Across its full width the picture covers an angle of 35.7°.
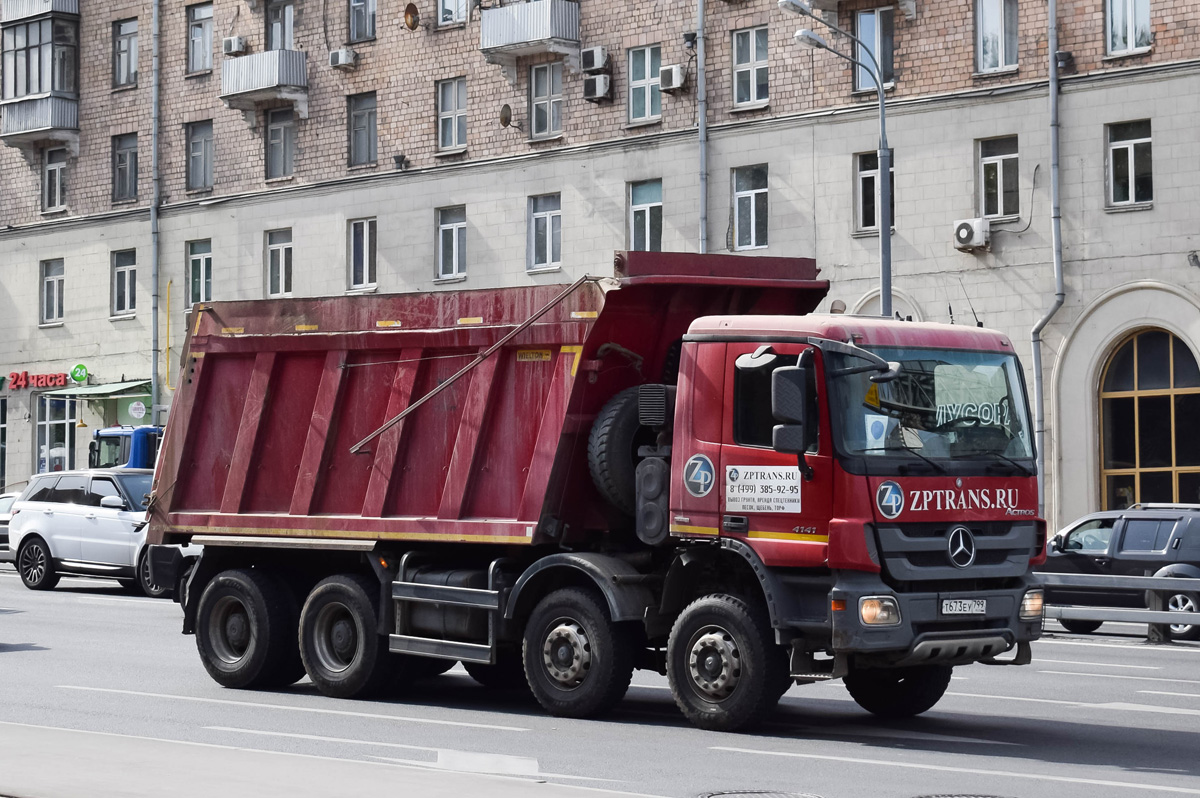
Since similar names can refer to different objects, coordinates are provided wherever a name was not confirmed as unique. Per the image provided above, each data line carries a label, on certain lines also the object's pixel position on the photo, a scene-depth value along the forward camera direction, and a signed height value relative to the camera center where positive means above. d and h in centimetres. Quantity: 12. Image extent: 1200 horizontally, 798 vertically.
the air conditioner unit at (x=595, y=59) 3656 +765
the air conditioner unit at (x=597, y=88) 3669 +710
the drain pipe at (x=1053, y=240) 3098 +336
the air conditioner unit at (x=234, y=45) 4262 +932
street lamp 2775 +355
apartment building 3081 +553
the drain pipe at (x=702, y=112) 3541 +635
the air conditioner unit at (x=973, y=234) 3159 +355
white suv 2731 -111
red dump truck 1149 -31
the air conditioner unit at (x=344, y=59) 4075 +858
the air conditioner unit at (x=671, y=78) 3538 +701
